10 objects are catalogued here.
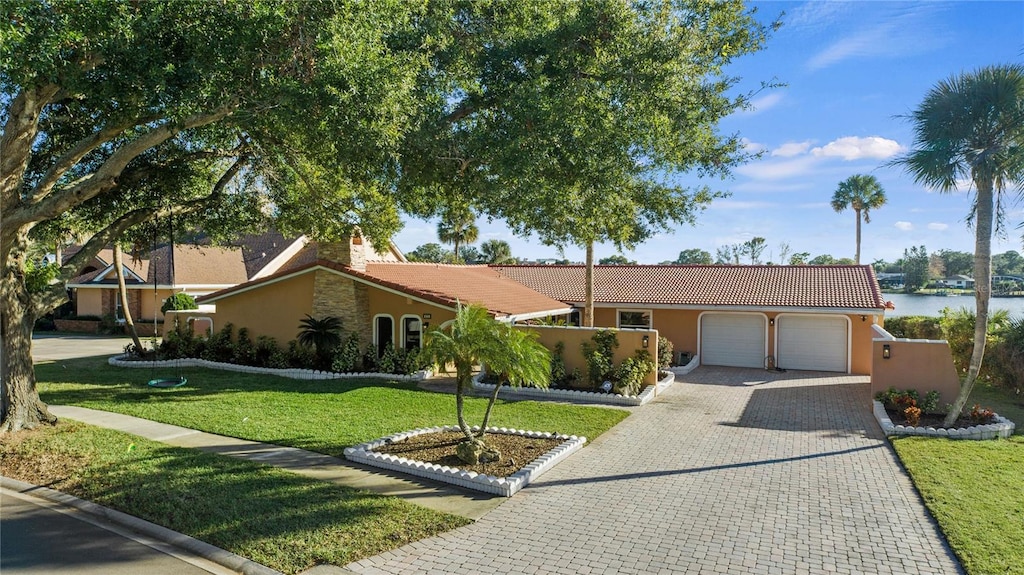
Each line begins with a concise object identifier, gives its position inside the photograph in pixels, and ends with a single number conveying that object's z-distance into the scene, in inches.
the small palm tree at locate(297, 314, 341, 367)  761.6
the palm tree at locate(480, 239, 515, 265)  2049.7
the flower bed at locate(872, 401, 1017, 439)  473.1
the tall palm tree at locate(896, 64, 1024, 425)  470.3
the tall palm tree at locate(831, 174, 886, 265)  1620.3
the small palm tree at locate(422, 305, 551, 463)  382.6
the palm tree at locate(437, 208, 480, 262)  1641.2
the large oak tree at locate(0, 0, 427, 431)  341.1
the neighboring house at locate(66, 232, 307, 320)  1310.3
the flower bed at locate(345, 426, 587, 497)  343.0
